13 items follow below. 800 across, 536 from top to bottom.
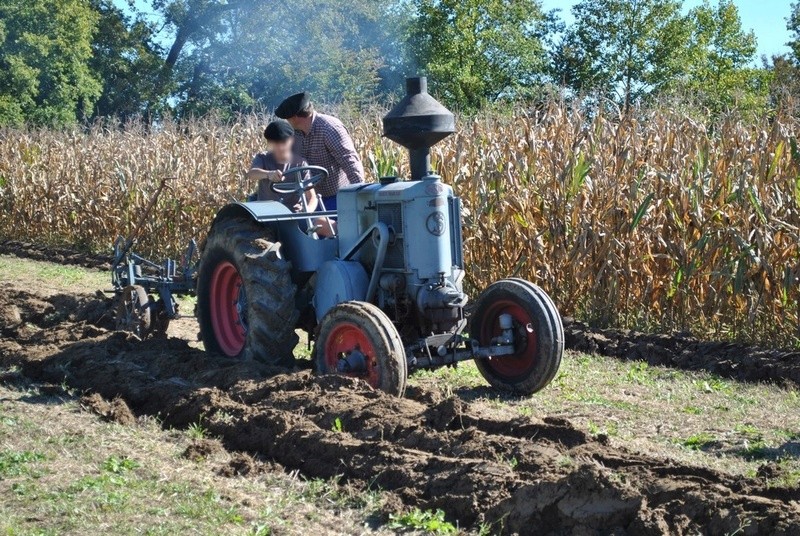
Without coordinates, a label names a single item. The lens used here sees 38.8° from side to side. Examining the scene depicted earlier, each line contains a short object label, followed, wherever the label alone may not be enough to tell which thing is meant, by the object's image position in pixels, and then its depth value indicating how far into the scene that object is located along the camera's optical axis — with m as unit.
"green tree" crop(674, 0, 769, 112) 36.22
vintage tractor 7.24
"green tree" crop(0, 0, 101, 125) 36.97
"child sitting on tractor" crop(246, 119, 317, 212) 8.48
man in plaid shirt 8.50
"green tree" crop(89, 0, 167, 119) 40.88
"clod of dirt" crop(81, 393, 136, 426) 6.77
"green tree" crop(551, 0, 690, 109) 34.03
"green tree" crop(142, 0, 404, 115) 37.00
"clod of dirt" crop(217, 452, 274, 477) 5.69
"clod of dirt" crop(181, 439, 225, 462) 5.93
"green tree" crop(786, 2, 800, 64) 35.87
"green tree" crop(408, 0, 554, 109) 34.91
